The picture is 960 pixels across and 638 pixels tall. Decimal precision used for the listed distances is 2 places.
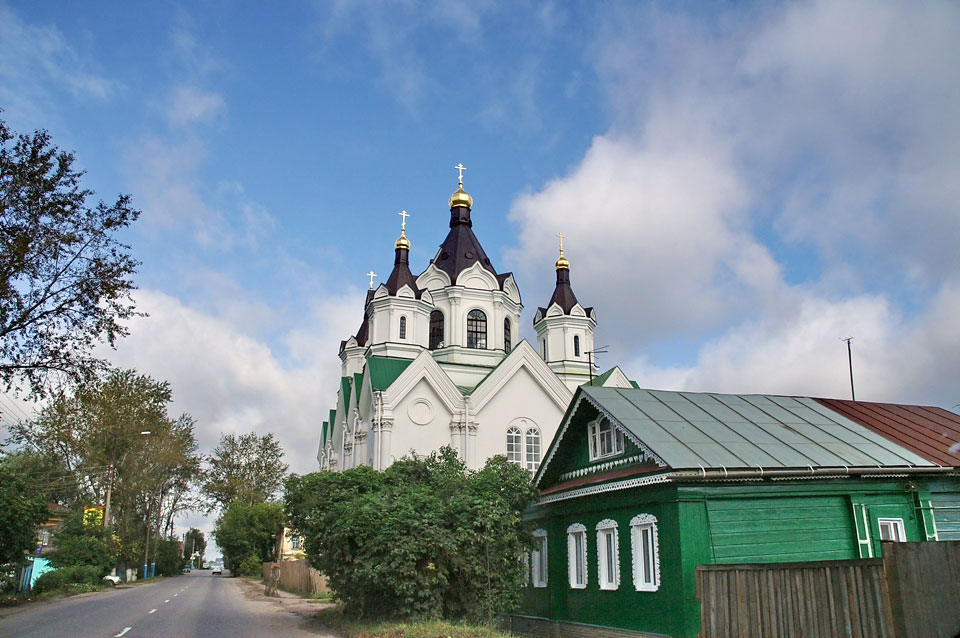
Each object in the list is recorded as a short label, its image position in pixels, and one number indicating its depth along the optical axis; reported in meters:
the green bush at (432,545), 15.65
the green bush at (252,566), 64.88
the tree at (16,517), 23.03
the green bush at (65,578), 32.62
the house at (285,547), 59.88
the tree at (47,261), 14.54
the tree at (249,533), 58.78
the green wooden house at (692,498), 12.92
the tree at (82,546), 39.78
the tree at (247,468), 66.88
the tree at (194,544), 138.57
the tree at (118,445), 45.31
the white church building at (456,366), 34.66
